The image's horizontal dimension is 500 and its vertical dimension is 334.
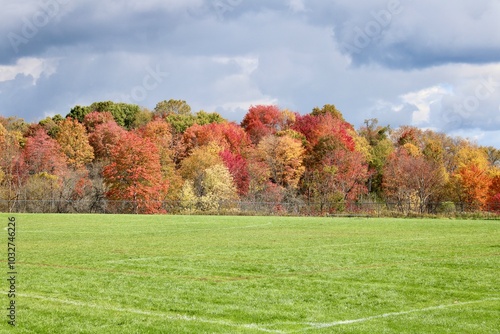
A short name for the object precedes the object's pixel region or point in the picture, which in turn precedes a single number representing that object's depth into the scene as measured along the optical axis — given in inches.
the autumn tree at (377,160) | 4004.2
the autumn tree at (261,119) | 4151.1
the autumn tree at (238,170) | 3469.5
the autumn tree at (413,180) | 3518.7
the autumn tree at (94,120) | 3927.2
